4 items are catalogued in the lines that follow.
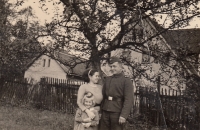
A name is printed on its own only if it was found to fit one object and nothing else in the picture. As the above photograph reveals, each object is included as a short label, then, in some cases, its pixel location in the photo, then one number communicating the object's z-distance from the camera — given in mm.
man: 4113
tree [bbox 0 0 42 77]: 7792
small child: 4316
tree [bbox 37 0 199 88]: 6090
